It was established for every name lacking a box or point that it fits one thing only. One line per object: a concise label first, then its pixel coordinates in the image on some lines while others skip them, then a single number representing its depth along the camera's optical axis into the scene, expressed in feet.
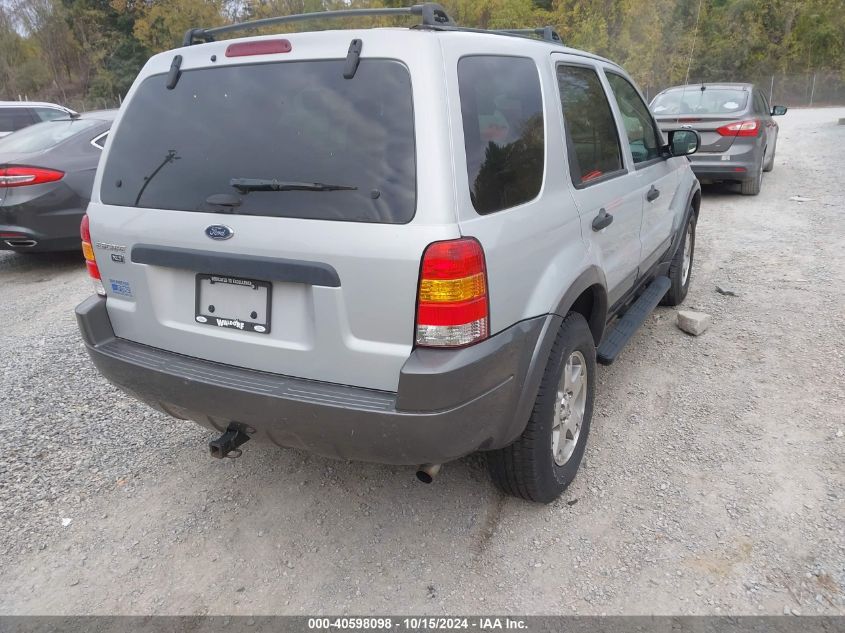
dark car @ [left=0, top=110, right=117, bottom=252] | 19.60
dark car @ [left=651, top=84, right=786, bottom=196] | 27.94
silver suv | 6.58
